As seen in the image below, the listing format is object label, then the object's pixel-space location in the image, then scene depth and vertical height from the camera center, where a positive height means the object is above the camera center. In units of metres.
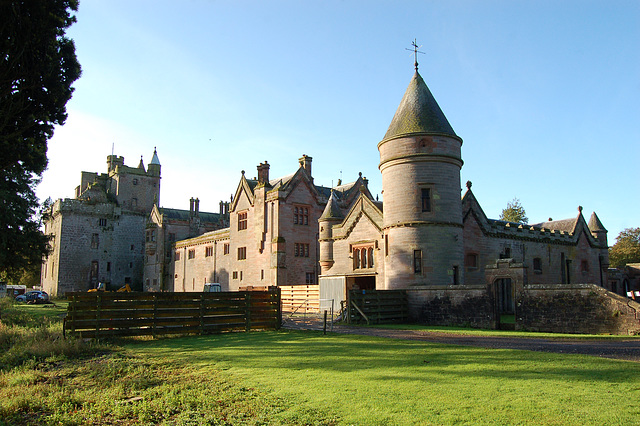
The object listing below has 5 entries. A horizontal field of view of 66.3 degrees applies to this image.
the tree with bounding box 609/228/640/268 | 65.38 +4.14
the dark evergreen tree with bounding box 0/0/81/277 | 11.15 +4.97
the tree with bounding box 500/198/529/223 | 69.72 +9.43
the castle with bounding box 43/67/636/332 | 27.31 +3.47
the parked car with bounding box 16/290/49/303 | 54.34 -2.29
